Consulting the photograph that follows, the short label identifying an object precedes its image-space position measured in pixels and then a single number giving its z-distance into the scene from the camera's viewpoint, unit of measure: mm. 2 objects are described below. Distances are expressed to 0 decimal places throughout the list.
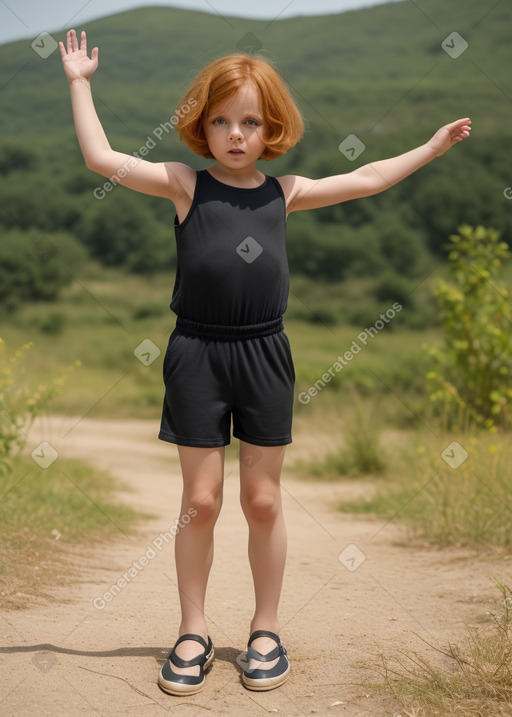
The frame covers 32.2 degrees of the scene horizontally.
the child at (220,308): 2629
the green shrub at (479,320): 6998
